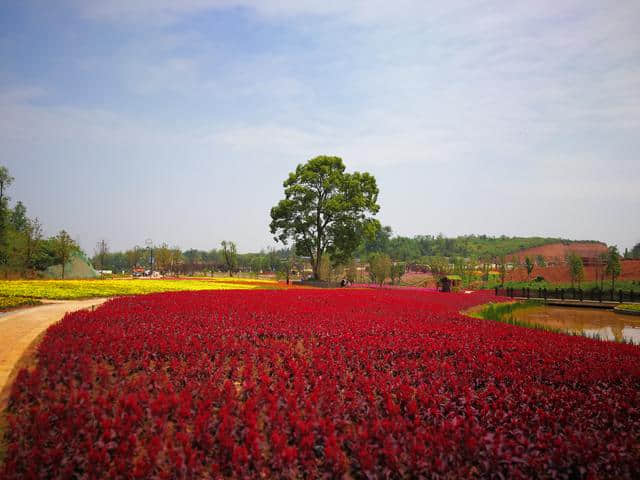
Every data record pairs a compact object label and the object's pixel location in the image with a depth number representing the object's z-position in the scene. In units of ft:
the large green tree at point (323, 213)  128.06
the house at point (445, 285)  112.16
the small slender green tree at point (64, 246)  114.42
